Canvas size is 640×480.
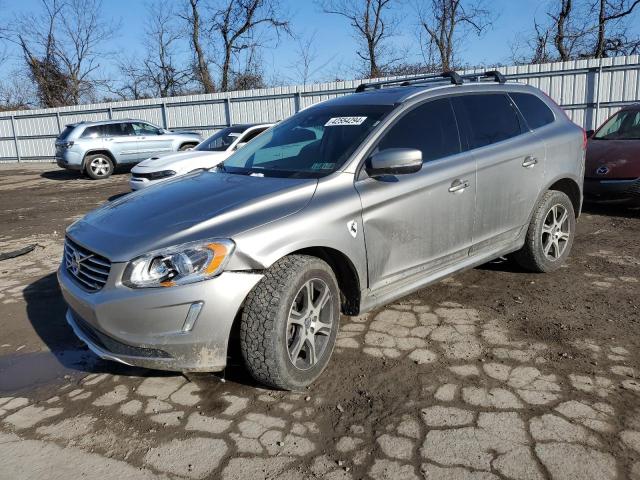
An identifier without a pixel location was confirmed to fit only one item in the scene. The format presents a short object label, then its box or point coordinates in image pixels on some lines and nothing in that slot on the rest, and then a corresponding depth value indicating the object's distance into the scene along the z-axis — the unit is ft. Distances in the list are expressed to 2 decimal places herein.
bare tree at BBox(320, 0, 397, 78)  90.99
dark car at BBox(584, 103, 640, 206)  23.32
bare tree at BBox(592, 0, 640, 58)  68.77
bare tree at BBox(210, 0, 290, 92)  102.01
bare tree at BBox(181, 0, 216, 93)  103.40
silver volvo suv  9.38
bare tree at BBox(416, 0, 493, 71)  84.53
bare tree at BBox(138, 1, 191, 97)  110.42
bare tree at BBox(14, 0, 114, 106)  113.09
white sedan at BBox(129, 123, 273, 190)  31.32
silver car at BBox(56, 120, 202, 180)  51.52
